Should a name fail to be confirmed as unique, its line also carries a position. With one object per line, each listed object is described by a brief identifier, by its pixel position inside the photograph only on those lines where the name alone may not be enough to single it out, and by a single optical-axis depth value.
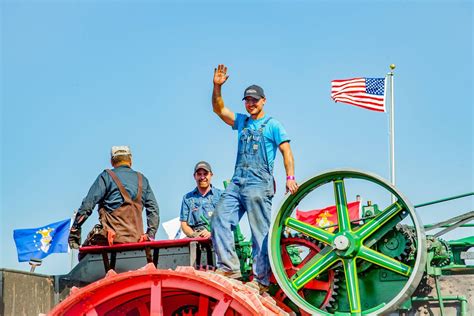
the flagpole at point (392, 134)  14.83
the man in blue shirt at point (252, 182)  8.27
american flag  15.52
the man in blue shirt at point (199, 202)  10.46
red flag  12.82
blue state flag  19.59
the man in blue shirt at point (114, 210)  8.94
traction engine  7.77
